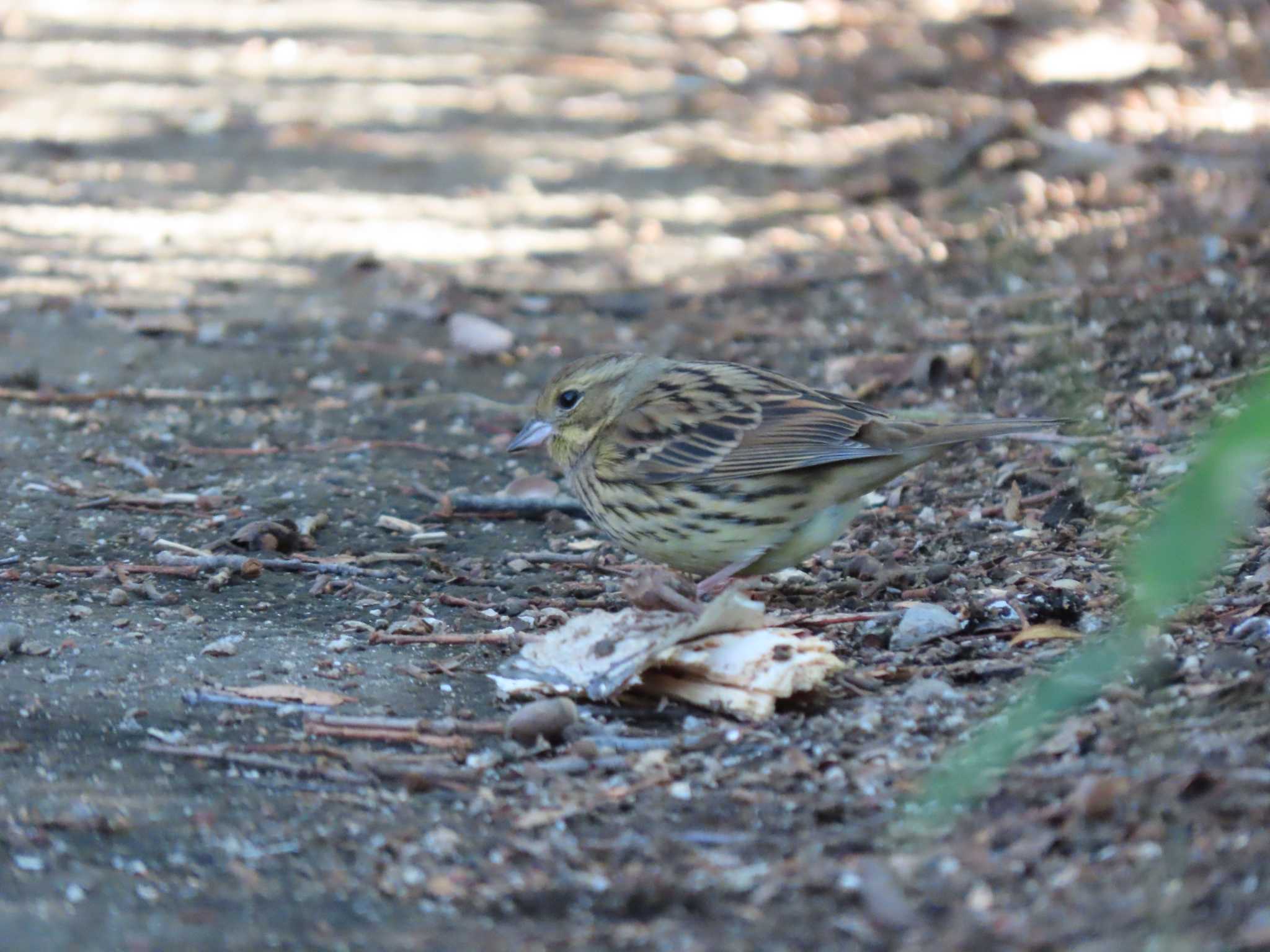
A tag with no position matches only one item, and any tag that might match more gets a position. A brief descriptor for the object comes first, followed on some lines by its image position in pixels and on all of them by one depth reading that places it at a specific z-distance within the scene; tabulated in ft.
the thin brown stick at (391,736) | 24.20
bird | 30.09
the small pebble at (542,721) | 24.21
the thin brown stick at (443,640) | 28.91
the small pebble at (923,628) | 27.61
